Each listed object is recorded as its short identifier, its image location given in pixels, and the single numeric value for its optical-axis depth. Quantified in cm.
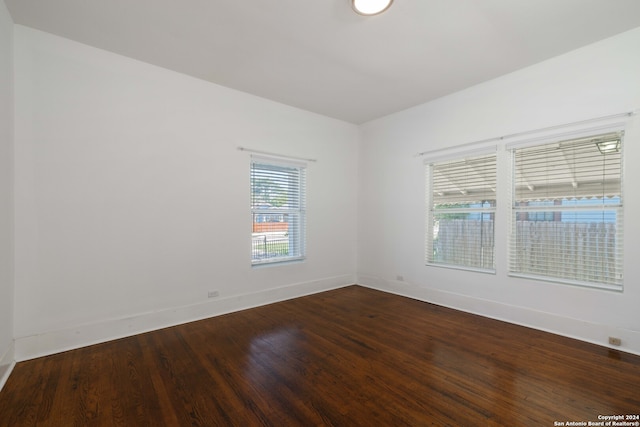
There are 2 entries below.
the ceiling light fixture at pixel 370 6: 217
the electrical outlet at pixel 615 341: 262
